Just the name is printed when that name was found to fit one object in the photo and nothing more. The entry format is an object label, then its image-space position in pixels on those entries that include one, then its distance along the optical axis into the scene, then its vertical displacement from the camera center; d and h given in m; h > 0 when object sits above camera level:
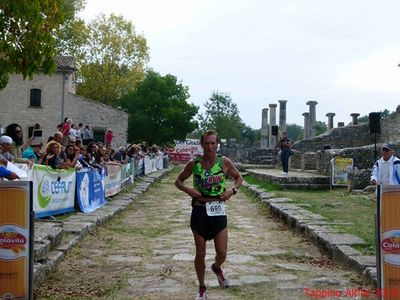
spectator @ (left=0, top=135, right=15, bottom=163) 8.14 -0.01
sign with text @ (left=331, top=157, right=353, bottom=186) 16.95 -0.57
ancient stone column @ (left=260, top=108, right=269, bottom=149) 46.44 +2.02
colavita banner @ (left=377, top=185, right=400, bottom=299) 4.52 -0.74
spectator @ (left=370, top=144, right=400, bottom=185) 9.40 -0.29
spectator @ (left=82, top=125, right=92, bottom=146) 25.44 +0.59
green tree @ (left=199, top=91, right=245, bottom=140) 71.62 +4.53
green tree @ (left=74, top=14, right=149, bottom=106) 48.84 +8.47
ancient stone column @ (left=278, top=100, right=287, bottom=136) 44.38 +3.27
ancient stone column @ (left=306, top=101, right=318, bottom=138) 44.12 +2.90
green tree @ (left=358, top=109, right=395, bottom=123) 86.59 +6.10
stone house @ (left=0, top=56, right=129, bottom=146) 41.56 +3.41
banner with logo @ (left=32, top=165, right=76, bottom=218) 9.34 -0.84
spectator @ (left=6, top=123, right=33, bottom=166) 9.50 +0.17
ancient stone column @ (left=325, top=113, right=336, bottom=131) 45.81 +2.88
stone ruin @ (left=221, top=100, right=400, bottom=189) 18.27 +0.35
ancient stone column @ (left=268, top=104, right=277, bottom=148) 44.62 +3.03
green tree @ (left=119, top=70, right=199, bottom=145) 47.31 +3.18
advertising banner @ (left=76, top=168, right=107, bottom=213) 11.51 -0.97
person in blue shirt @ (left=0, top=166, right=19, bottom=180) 5.41 -0.29
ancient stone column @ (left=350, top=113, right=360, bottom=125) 42.28 +2.86
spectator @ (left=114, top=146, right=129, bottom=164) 18.77 -0.31
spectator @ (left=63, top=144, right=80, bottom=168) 11.50 -0.17
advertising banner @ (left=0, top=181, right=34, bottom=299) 4.54 -0.82
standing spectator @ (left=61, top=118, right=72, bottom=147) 17.75 +0.62
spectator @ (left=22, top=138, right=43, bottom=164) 10.54 -0.13
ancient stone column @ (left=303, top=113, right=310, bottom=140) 44.62 +2.33
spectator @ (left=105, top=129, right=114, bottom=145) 27.70 +0.57
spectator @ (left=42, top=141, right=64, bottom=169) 10.85 -0.22
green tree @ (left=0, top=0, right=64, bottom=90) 5.62 +1.14
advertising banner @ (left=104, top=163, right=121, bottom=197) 14.38 -0.90
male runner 5.31 -0.50
